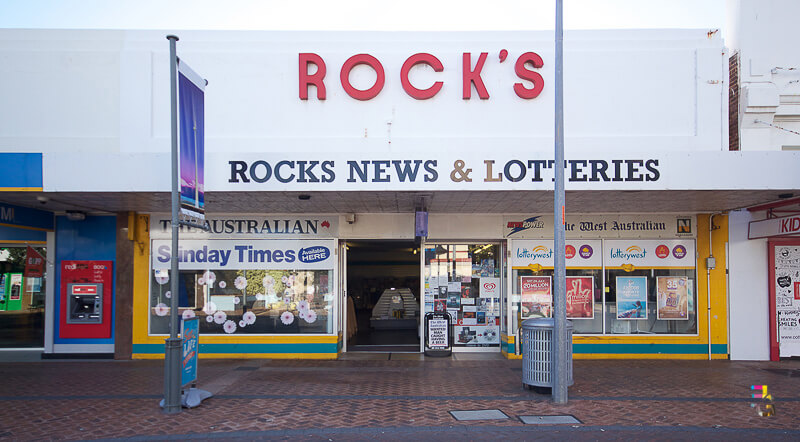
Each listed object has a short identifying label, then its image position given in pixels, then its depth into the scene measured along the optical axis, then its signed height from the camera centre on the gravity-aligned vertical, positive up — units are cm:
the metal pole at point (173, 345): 801 -118
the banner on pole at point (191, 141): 809 +165
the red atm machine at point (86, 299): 1252 -87
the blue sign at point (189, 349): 841 -133
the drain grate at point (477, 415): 784 -210
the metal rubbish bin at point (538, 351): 902 -143
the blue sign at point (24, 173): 940 +135
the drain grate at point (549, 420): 761 -210
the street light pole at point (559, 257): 842 +1
